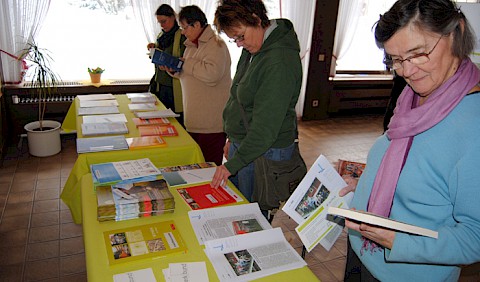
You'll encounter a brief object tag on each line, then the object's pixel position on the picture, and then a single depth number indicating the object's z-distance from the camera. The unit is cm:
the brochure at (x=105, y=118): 224
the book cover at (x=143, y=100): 281
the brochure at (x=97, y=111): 242
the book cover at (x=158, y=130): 209
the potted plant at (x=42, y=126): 347
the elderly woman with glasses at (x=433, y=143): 78
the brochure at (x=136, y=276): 98
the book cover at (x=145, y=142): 187
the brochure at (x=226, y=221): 121
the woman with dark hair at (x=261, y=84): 136
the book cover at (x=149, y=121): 225
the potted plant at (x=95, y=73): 407
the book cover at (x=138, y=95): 294
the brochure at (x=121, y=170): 145
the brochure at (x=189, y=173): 158
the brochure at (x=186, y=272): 100
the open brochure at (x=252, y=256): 104
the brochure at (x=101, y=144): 178
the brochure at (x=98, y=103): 263
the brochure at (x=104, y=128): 202
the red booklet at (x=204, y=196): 140
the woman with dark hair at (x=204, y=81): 222
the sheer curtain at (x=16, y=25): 361
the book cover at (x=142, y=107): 256
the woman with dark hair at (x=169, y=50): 273
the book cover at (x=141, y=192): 128
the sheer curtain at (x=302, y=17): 462
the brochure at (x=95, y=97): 283
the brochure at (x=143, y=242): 108
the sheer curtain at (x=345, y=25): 494
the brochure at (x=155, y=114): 236
